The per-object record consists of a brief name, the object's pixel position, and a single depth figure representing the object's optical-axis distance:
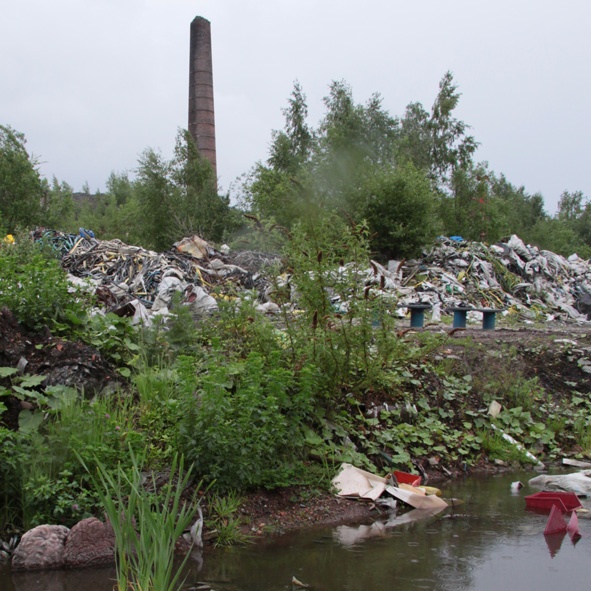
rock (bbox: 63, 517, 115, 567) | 3.82
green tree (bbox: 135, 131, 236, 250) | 27.33
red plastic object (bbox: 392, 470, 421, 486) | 5.52
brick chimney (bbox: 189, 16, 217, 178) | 29.48
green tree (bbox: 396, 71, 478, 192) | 38.97
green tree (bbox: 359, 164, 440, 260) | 19.84
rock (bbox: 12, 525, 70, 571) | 3.79
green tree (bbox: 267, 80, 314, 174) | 34.50
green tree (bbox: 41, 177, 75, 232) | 25.31
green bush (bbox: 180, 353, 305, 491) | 4.37
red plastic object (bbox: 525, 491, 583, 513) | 5.07
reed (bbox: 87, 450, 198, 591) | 2.97
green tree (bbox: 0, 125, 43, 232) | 23.34
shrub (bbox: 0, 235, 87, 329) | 5.56
